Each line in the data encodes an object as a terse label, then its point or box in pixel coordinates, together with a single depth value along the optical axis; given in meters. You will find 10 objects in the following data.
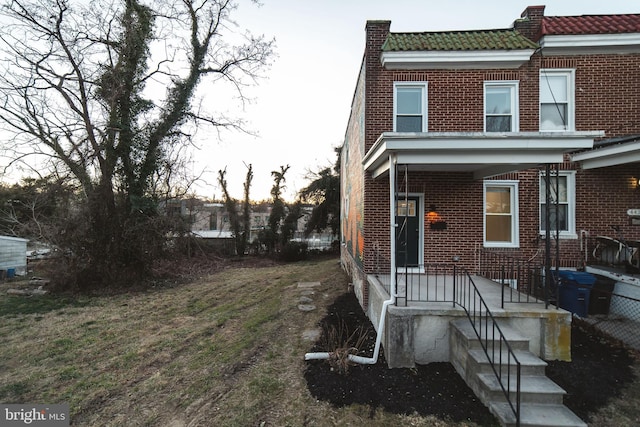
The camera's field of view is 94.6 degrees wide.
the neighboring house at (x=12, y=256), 13.13
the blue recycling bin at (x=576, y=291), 6.61
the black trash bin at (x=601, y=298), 6.73
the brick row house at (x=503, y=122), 7.57
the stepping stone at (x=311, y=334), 6.04
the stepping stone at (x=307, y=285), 10.80
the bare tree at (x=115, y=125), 10.66
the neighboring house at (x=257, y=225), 21.75
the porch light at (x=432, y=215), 7.63
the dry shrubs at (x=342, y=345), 4.66
